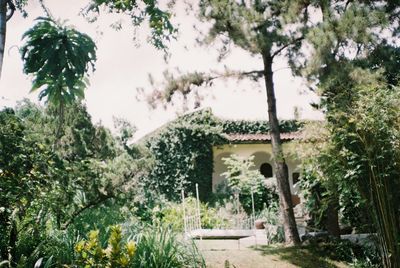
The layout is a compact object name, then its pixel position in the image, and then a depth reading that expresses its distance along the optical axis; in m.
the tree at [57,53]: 8.05
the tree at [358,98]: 7.18
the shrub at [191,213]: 14.78
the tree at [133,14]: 6.72
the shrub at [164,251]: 5.64
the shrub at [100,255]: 4.73
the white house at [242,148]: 21.59
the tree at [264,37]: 10.13
